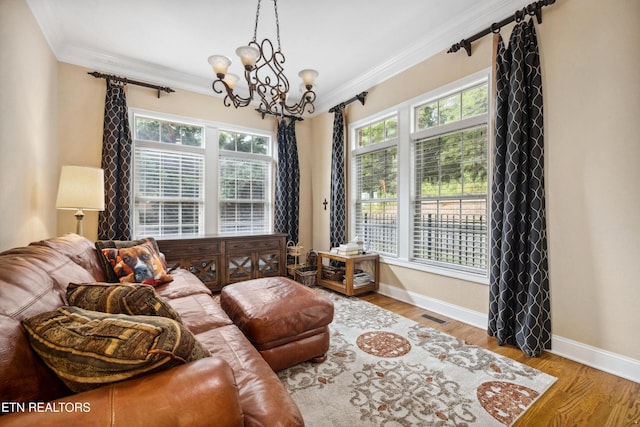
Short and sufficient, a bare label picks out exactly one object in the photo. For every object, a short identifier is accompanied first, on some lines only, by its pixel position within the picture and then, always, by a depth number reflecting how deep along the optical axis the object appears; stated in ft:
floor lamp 8.75
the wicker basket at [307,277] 13.84
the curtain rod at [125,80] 11.21
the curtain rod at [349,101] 13.10
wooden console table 11.82
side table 12.00
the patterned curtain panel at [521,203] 7.48
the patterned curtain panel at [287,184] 15.47
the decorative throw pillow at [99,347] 2.55
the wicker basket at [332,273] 13.15
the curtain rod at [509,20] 7.56
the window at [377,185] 12.39
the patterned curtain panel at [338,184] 14.28
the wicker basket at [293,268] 14.33
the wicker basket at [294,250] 14.67
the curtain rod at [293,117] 14.92
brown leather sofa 2.23
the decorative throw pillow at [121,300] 3.64
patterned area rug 5.24
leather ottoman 6.18
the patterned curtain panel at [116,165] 11.19
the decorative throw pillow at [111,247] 7.64
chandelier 6.78
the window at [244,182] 14.43
